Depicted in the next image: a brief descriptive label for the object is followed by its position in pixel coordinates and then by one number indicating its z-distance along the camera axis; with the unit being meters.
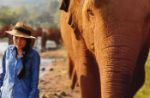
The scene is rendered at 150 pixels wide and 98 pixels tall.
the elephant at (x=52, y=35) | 40.41
